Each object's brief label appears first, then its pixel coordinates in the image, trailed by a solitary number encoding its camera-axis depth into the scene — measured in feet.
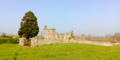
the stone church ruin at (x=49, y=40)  61.77
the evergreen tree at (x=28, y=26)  89.48
